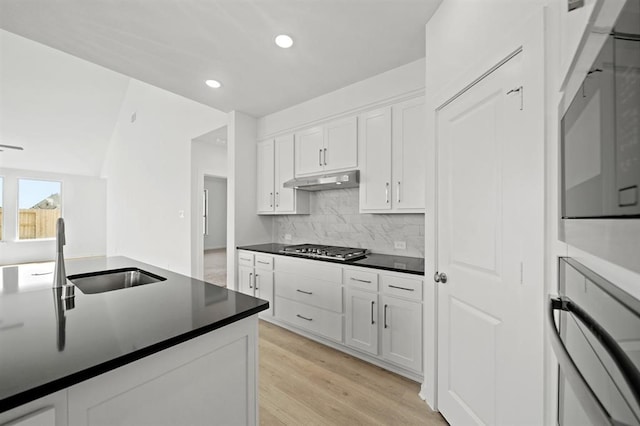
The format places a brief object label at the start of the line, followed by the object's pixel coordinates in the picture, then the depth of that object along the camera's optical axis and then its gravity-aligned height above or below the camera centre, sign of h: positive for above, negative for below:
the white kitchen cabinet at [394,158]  2.46 +0.53
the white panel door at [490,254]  1.12 -0.20
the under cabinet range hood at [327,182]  2.80 +0.34
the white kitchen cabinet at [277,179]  3.51 +0.46
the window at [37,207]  7.29 +0.14
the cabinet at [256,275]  3.27 -0.77
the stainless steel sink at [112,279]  1.85 -0.47
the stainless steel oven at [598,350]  0.36 -0.22
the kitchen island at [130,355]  0.72 -0.42
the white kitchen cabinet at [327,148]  2.95 +0.75
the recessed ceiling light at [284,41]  2.20 +1.40
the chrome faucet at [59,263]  1.45 -0.27
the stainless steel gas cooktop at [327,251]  2.73 -0.42
